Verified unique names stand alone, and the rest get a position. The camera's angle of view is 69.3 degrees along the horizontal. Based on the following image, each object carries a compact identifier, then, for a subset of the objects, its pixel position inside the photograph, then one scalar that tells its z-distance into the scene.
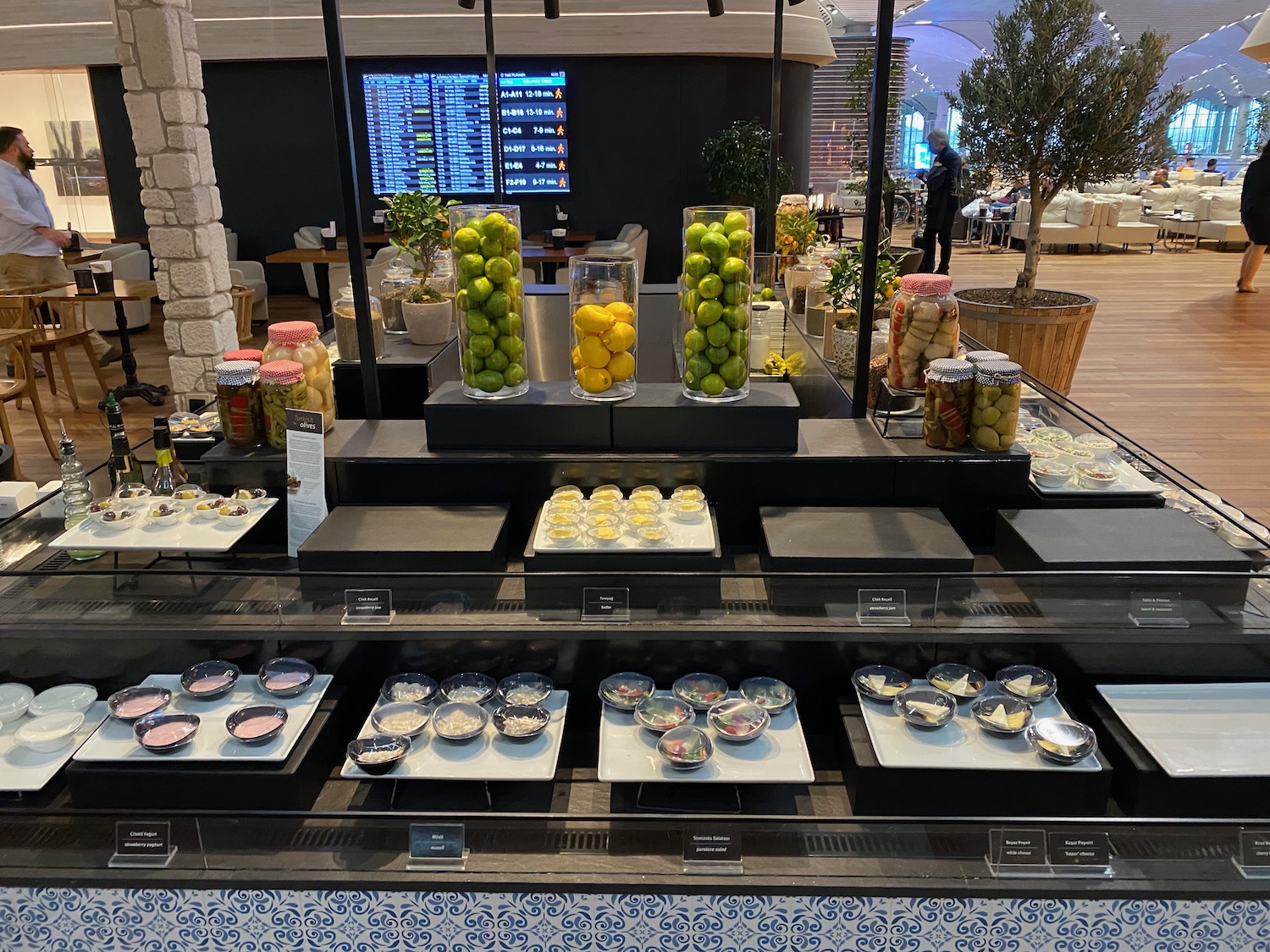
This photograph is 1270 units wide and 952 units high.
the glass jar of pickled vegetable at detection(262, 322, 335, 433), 2.21
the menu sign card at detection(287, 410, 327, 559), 2.02
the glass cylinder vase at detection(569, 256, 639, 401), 2.05
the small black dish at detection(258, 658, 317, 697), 1.78
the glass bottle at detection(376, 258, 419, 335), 3.05
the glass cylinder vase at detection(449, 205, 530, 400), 2.03
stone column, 4.97
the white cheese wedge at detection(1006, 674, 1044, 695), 1.76
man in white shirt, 6.24
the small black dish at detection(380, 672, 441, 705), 1.83
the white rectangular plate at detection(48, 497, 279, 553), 1.90
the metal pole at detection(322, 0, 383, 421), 2.04
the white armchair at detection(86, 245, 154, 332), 7.96
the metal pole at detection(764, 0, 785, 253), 3.69
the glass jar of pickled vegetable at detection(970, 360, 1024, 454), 2.01
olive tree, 4.98
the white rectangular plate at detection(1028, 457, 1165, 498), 2.12
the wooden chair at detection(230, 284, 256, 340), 6.17
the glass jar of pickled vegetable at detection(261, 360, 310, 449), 2.12
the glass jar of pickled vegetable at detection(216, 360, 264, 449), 2.14
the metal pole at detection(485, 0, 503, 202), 3.45
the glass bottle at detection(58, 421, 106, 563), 2.10
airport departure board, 9.09
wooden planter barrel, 5.11
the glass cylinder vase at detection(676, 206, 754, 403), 1.99
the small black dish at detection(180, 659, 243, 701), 1.79
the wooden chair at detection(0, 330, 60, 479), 4.66
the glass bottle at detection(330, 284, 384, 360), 2.79
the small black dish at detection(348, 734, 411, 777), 1.63
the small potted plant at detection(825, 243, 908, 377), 2.59
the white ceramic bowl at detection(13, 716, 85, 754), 1.75
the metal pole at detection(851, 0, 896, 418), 2.04
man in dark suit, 9.95
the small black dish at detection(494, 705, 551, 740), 1.70
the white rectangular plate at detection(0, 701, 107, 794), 1.67
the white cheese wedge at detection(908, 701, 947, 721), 1.69
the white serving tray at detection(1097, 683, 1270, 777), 1.60
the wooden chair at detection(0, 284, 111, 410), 5.44
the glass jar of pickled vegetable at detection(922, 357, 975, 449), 2.03
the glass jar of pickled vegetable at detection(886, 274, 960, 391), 2.18
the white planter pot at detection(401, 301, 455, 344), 2.91
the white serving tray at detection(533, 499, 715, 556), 1.83
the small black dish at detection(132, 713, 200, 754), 1.65
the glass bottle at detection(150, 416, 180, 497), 2.17
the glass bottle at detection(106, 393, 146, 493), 2.22
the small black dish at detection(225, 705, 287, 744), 1.66
